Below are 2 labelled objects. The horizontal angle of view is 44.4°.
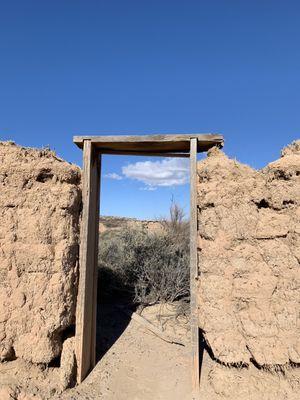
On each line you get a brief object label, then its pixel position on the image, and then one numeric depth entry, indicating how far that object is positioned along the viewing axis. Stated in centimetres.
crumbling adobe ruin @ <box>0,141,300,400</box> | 365
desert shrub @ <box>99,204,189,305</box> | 632
